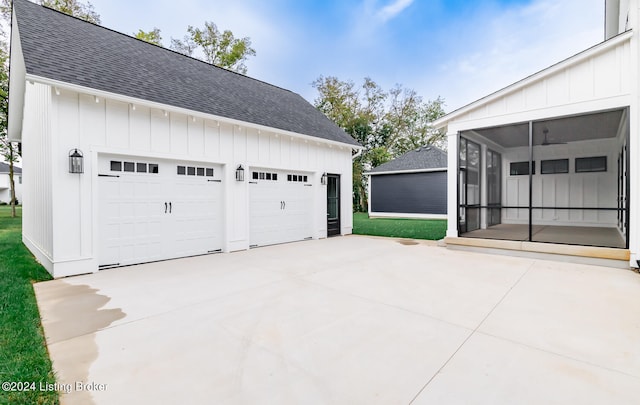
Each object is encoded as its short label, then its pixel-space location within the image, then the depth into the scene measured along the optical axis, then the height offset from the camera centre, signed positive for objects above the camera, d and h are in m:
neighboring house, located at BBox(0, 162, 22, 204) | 32.53 +1.64
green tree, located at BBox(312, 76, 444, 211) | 22.67 +6.28
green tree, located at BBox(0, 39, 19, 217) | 13.62 +4.71
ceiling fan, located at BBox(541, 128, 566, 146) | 8.05 +1.70
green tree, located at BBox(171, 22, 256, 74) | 20.39 +10.38
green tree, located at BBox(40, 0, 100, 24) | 16.28 +10.55
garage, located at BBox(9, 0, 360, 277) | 5.00 +0.94
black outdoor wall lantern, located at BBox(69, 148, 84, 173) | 4.89 +0.62
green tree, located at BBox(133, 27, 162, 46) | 18.73 +10.13
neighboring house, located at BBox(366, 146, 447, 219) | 15.28 +0.65
